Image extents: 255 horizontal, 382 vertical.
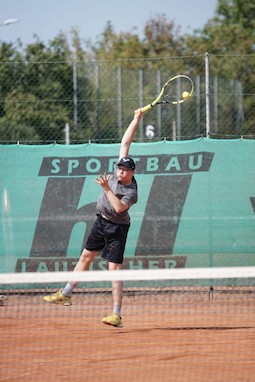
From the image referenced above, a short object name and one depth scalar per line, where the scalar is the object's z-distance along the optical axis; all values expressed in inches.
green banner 928.9
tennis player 716.0
